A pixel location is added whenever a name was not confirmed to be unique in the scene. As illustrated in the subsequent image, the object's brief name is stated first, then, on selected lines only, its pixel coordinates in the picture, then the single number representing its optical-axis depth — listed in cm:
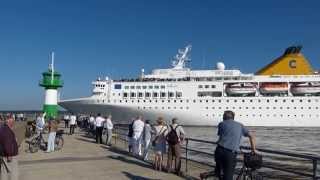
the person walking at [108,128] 1327
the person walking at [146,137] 938
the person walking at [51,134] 1101
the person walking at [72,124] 1922
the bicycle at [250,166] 480
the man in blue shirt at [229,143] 474
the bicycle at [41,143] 1156
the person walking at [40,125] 1337
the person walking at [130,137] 1066
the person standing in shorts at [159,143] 775
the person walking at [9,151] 559
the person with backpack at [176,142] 717
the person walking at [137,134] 1023
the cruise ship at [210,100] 3953
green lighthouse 2379
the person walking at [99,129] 1415
